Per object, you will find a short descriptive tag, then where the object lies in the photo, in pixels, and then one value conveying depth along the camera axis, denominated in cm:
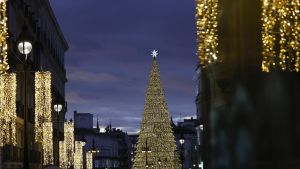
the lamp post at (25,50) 2488
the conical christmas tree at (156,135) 10400
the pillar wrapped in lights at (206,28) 2073
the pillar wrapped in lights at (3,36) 2306
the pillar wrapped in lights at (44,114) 3772
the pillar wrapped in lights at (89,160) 9124
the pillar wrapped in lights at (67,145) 5972
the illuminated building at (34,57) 5362
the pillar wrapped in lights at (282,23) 1769
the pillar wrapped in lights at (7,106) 3709
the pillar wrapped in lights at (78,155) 7718
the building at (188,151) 17638
